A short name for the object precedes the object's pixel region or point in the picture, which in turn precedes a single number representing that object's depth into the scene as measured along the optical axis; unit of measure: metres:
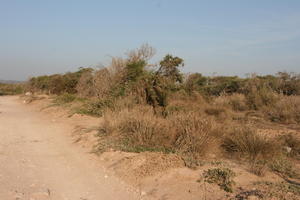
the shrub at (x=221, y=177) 4.68
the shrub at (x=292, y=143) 7.50
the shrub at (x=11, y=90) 52.92
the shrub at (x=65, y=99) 21.12
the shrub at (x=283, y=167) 5.58
